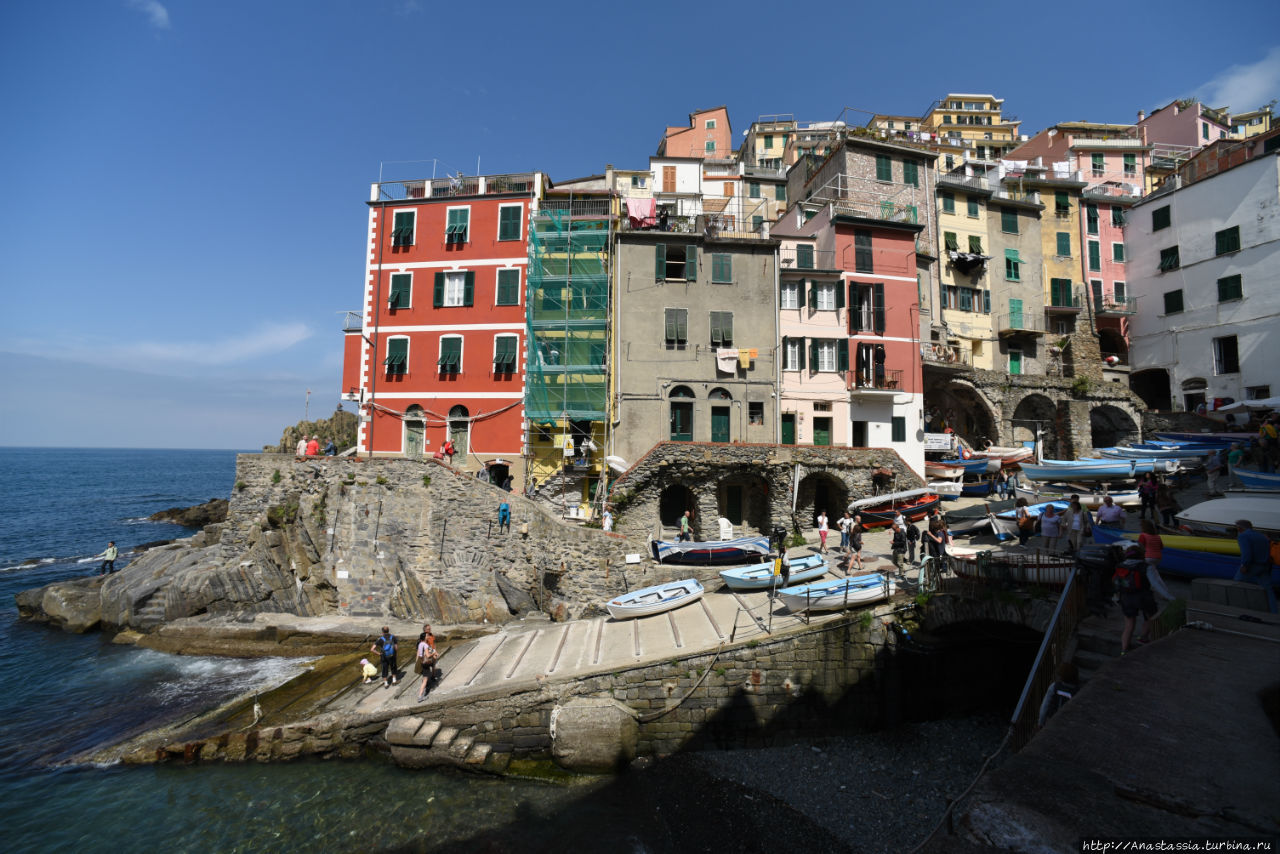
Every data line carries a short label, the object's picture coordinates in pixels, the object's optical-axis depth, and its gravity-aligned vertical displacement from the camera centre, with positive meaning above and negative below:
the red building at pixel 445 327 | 28.58 +6.99
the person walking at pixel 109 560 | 30.78 -5.75
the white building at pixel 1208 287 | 32.34 +11.67
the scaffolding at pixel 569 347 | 27.17 +5.85
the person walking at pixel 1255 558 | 11.15 -1.77
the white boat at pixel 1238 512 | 12.87 -1.04
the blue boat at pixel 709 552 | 21.83 -3.49
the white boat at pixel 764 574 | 19.33 -3.86
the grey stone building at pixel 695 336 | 27.69 +6.50
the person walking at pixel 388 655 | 17.16 -6.07
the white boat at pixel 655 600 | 19.36 -4.82
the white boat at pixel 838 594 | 15.77 -3.71
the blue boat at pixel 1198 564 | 12.80 -2.25
